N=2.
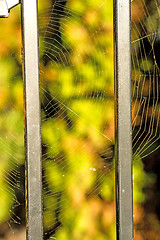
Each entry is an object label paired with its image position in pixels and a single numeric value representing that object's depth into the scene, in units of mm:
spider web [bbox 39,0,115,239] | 1201
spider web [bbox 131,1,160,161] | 1208
